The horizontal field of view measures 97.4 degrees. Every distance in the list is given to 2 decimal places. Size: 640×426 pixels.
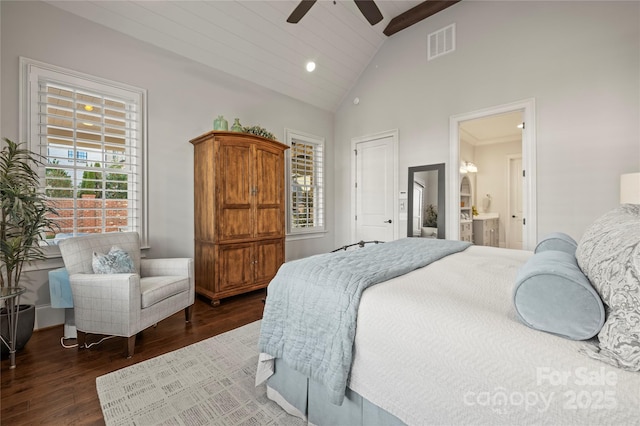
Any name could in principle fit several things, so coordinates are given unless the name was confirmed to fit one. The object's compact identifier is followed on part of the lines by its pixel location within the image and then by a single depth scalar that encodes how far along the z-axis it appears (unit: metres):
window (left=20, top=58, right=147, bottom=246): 2.65
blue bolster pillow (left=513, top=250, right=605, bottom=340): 0.84
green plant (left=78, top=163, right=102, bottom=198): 2.87
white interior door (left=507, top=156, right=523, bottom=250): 6.33
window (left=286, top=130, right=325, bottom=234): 4.88
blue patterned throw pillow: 2.36
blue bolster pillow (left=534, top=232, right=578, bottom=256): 1.68
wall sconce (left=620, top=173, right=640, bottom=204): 2.39
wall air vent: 3.99
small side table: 1.98
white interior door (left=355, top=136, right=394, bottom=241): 4.75
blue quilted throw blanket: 1.20
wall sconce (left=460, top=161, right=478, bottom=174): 5.97
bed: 0.74
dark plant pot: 2.09
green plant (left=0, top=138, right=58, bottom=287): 2.11
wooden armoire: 3.32
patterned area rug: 1.52
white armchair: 2.13
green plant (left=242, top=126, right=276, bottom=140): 3.67
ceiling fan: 2.43
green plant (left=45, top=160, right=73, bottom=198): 2.67
